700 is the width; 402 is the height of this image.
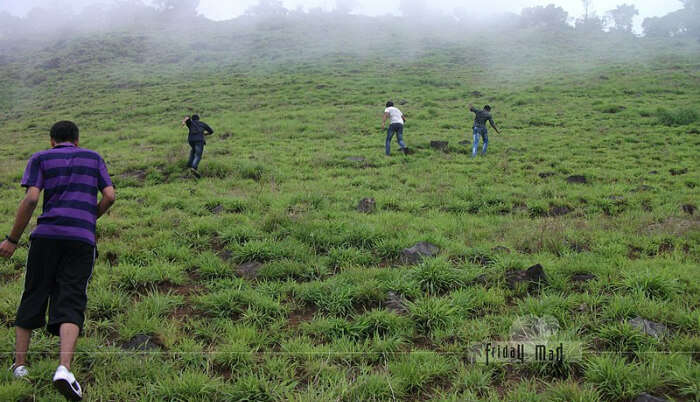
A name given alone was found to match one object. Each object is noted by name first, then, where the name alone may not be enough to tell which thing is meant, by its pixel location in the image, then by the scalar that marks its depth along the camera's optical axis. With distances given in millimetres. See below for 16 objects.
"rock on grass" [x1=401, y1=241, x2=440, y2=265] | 5934
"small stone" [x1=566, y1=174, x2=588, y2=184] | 10969
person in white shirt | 14555
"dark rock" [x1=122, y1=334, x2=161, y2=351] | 4016
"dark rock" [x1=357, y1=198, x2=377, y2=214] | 8543
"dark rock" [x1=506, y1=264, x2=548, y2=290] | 5062
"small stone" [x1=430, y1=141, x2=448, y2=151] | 15421
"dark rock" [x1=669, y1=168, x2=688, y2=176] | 11359
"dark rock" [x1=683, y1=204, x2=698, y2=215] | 7829
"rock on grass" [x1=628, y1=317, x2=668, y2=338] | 3896
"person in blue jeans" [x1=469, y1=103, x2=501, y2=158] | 14547
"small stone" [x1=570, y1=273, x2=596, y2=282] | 5141
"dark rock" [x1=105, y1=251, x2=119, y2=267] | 6000
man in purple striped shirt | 3441
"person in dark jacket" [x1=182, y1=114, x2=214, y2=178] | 12148
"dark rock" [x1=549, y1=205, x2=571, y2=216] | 8578
